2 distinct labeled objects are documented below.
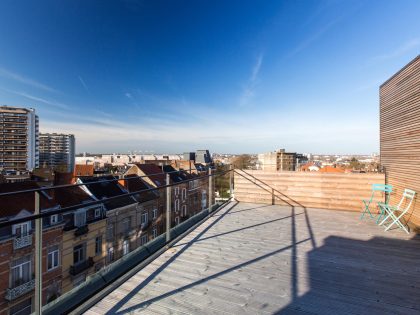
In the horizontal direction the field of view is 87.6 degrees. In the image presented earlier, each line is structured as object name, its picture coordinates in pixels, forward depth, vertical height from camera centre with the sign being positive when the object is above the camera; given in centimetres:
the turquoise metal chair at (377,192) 423 -65
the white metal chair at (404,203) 336 -73
